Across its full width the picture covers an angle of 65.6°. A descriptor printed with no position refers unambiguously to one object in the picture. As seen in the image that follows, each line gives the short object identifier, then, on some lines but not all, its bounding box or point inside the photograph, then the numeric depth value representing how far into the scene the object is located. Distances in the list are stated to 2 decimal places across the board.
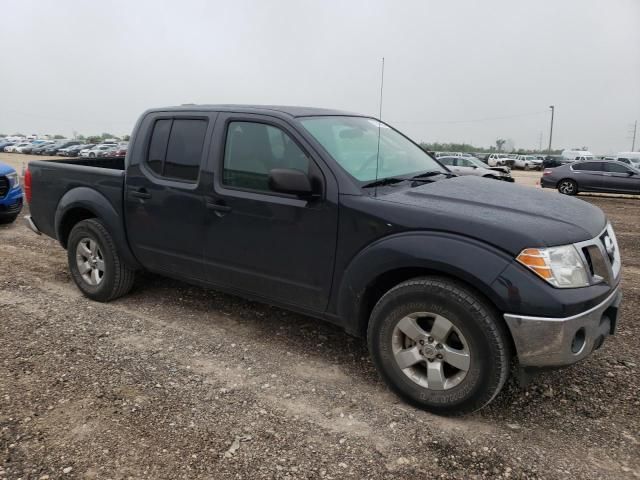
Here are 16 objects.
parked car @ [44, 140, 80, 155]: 51.09
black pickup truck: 2.58
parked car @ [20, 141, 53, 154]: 53.21
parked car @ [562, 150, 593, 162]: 41.62
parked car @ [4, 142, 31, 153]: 57.74
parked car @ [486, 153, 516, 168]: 43.53
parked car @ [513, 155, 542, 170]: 44.44
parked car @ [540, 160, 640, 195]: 16.02
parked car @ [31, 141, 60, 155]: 51.34
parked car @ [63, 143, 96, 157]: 47.56
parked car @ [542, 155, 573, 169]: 41.29
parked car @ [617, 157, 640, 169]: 34.63
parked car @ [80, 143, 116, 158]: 43.45
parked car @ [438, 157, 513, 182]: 19.36
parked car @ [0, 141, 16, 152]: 61.06
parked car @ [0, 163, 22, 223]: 7.77
